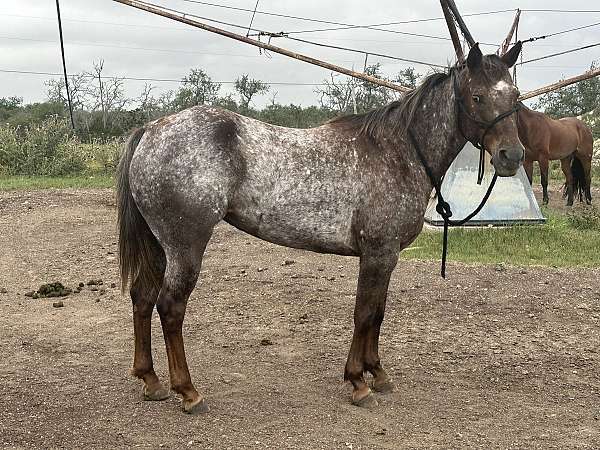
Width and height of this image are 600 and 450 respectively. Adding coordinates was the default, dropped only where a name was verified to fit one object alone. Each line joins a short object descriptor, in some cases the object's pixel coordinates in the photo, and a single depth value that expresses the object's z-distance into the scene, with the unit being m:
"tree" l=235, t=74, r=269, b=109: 43.38
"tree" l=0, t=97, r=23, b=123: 43.84
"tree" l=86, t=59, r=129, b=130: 46.41
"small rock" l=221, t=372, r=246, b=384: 4.59
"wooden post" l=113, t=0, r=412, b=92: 7.91
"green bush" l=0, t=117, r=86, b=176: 16.77
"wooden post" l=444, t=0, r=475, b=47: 4.27
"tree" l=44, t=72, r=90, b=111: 46.34
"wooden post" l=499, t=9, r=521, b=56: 7.35
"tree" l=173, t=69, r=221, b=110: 40.91
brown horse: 13.38
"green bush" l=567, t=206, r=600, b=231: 10.52
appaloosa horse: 3.86
